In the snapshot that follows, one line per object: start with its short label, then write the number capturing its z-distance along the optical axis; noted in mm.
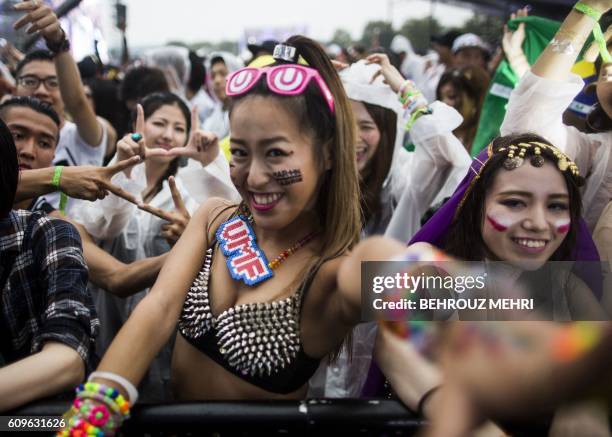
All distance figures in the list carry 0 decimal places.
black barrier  1229
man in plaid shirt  1434
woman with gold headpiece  1682
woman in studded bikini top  1463
